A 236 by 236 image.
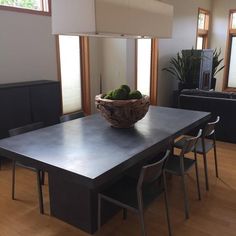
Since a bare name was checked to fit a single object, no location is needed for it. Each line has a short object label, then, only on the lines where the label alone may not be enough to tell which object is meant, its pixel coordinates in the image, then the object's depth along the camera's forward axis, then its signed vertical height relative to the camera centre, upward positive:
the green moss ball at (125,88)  2.35 -0.30
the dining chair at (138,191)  1.77 -0.97
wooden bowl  2.23 -0.47
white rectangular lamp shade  1.68 +0.23
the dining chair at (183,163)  2.31 -0.99
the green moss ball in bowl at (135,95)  2.33 -0.36
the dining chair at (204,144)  2.72 -0.96
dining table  1.63 -0.65
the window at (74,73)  4.59 -0.36
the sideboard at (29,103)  3.39 -0.66
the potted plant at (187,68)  6.11 -0.36
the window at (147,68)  5.77 -0.34
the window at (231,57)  7.78 -0.17
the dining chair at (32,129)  2.41 -0.73
